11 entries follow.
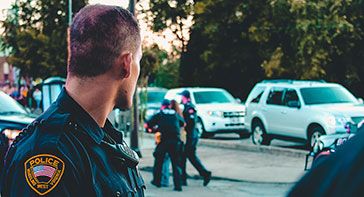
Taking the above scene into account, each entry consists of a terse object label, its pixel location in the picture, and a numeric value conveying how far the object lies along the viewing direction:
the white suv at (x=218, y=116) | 24.28
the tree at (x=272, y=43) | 27.80
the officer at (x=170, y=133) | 12.74
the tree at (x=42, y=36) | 28.97
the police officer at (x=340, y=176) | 1.09
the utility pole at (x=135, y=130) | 17.41
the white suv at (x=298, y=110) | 17.95
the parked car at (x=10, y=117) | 9.52
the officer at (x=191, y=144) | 13.47
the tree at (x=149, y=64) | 22.73
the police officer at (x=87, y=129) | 2.23
